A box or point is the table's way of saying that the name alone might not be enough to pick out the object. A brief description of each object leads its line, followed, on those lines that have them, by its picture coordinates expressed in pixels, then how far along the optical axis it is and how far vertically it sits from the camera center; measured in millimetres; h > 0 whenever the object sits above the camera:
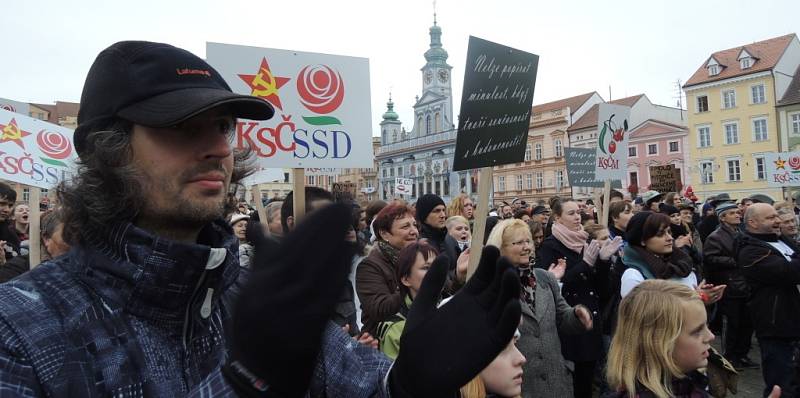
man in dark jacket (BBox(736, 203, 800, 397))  4652 -804
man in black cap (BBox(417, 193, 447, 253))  5348 -63
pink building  43844 +5707
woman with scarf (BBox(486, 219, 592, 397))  3729 -786
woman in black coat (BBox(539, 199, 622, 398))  4570 -705
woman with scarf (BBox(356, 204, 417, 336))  3389 -376
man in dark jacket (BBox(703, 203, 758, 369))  6531 -977
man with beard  843 -129
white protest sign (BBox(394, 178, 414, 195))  17578 +926
